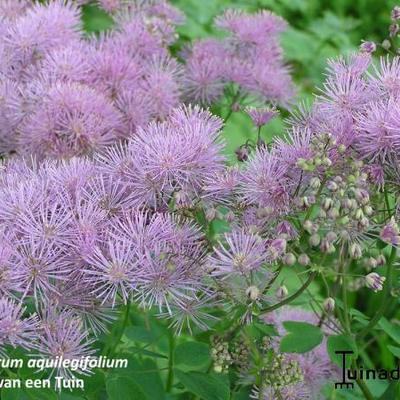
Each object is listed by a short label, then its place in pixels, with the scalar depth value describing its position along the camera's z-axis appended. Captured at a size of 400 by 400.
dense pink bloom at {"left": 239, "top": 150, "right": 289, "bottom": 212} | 0.48
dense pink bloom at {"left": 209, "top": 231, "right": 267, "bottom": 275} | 0.46
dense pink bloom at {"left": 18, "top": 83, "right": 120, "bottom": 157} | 0.57
